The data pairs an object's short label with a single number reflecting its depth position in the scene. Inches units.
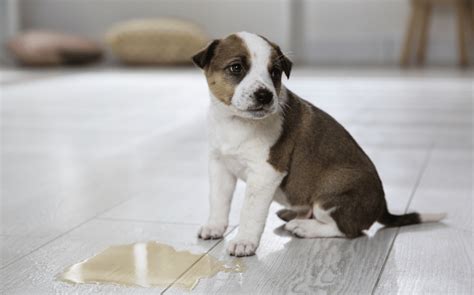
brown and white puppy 57.0
